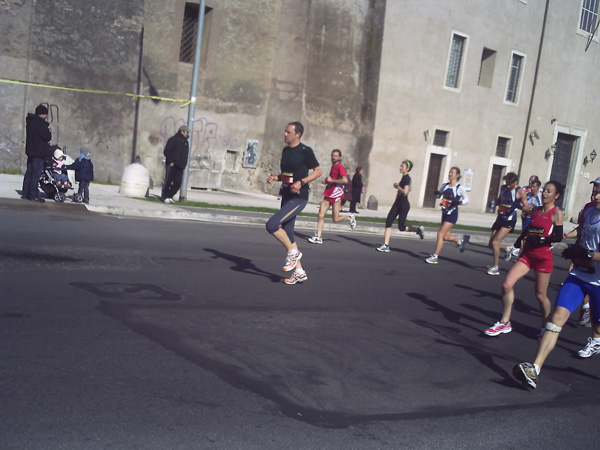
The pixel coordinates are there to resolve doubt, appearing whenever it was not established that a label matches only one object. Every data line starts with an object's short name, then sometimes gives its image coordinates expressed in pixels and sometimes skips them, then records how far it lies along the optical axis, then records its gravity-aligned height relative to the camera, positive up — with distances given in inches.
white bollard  750.5 -56.7
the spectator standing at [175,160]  722.8 -27.8
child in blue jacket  619.2 -44.1
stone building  899.4 +100.5
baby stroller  602.5 -57.0
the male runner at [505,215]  500.4 -29.7
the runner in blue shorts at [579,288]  231.6 -37.6
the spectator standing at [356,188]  1004.6 -48.0
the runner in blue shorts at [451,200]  512.7 -23.7
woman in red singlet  296.4 -29.6
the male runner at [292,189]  364.8 -21.9
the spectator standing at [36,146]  560.4 -24.0
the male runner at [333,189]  576.1 -30.6
